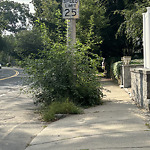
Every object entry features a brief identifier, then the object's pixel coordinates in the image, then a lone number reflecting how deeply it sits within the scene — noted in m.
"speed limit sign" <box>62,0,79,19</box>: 10.59
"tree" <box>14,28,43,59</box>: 59.99
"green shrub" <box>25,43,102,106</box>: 9.27
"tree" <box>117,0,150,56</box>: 14.93
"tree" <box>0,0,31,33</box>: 82.62
